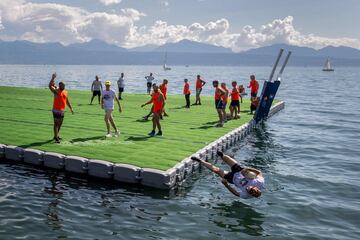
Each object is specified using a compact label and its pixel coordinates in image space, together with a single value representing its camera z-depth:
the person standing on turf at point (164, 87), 25.53
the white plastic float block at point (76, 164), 14.15
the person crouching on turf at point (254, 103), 28.28
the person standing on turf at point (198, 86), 31.40
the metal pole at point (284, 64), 26.54
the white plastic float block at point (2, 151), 15.90
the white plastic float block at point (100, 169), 13.71
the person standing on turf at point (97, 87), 29.30
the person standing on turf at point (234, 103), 24.03
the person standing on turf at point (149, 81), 38.13
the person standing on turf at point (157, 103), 17.70
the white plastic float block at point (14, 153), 15.49
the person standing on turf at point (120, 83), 33.97
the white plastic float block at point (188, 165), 14.59
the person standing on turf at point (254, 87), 29.34
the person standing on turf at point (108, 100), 17.45
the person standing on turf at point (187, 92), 30.44
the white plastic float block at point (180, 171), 13.79
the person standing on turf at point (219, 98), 20.96
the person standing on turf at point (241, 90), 29.34
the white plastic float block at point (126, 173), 13.36
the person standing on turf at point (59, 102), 15.86
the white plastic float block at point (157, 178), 13.05
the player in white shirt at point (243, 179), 11.39
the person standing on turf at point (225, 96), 21.25
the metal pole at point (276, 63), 25.00
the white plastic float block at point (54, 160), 14.59
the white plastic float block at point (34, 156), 14.98
